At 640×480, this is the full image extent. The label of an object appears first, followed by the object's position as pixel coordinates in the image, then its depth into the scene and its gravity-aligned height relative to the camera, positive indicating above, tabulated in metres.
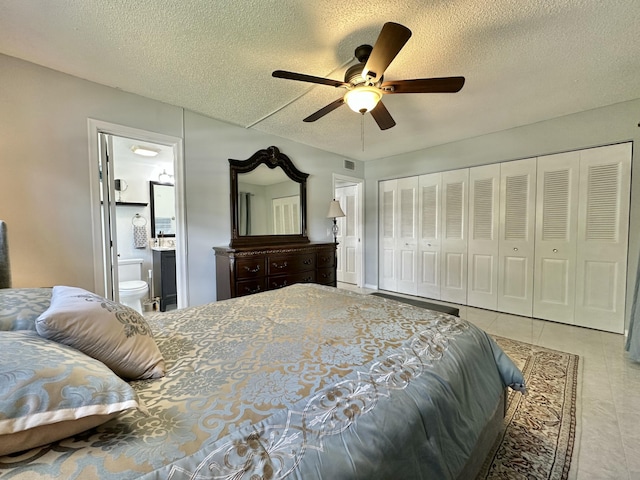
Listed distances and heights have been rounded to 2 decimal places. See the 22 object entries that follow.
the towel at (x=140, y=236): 4.15 -0.10
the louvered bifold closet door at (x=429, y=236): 4.29 -0.11
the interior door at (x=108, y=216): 2.48 +0.13
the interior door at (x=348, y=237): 5.48 -0.16
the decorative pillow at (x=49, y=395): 0.52 -0.35
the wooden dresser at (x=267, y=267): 2.92 -0.45
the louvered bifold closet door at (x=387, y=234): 4.87 -0.09
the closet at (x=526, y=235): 2.99 -0.08
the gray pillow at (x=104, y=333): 0.83 -0.33
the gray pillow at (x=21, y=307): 0.89 -0.27
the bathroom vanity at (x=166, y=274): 3.91 -0.65
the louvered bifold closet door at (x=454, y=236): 4.03 -0.10
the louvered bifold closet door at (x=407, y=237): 4.58 -0.13
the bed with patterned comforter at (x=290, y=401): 0.59 -0.49
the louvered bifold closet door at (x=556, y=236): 3.20 -0.08
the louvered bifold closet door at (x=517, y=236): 3.48 -0.09
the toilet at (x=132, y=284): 3.32 -0.70
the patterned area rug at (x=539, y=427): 1.34 -1.16
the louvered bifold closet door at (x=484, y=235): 3.74 -0.08
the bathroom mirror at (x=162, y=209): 4.30 +0.33
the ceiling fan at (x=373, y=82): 1.58 +0.97
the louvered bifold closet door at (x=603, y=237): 2.91 -0.08
